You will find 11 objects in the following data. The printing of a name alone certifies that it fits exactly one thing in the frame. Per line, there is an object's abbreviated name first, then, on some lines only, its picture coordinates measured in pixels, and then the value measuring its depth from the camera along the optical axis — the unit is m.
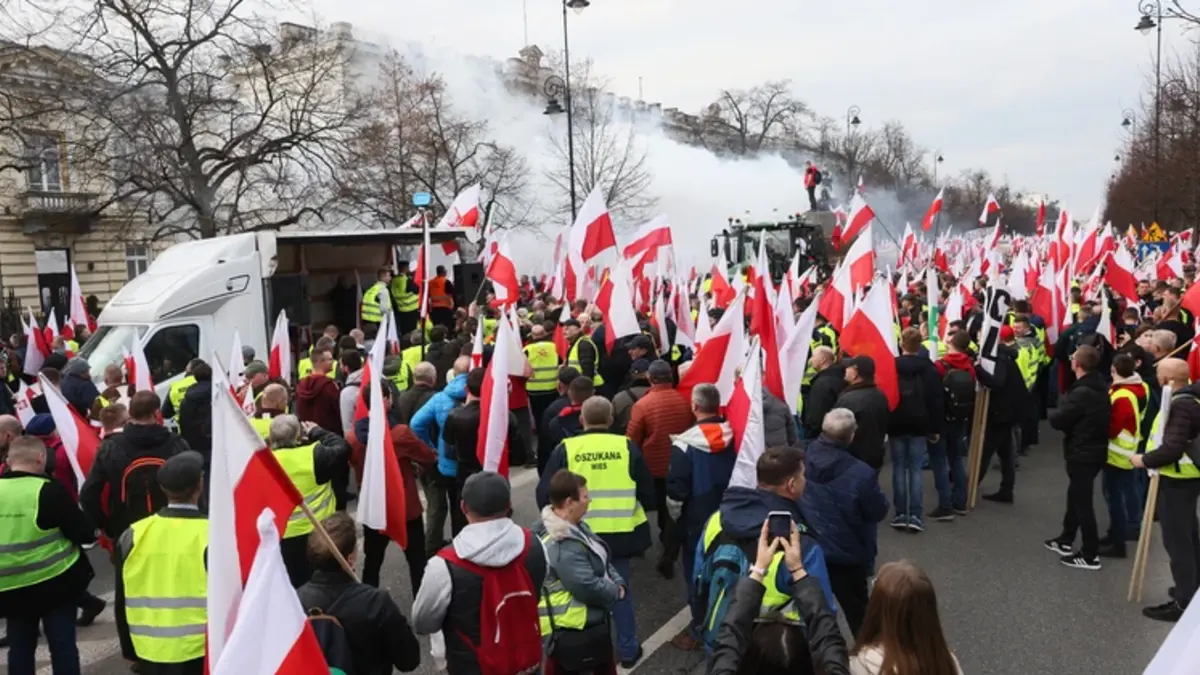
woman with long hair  2.74
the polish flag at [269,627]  2.57
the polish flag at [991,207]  19.19
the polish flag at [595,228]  11.56
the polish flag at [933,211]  17.12
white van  10.83
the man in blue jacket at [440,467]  7.12
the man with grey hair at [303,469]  5.27
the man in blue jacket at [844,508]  4.82
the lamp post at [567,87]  22.23
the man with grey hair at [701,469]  5.60
